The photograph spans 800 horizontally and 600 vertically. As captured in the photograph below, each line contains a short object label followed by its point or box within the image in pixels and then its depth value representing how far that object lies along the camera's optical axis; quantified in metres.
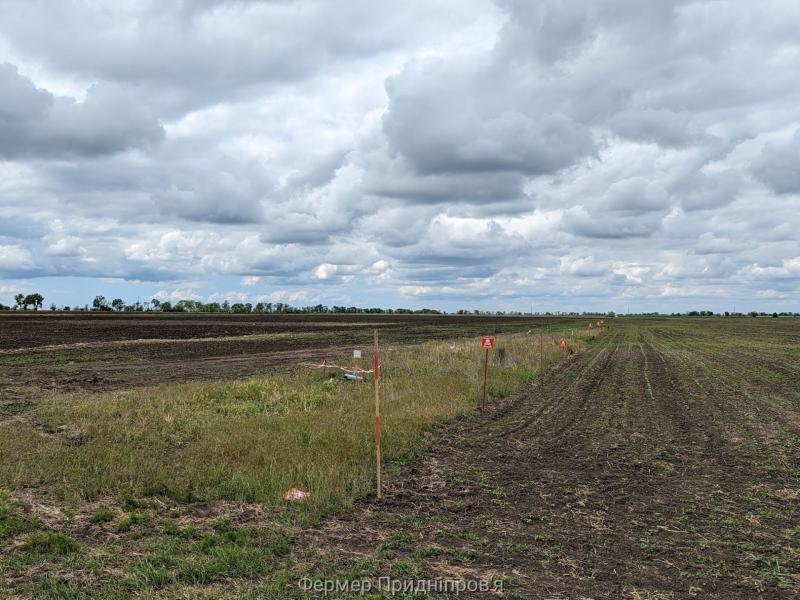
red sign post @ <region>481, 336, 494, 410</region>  15.76
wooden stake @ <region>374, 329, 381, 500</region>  8.10
